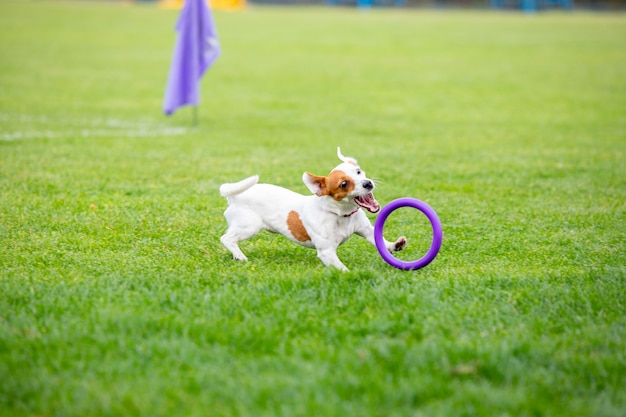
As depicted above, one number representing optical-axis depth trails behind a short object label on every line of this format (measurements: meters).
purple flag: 20.39
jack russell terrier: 9.24
